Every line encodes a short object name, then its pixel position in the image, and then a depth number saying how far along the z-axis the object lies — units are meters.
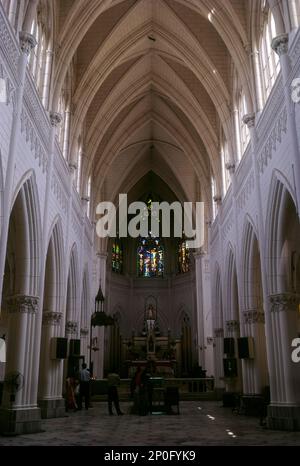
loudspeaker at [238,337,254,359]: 16.99
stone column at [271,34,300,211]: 11.15
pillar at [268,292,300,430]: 12.50
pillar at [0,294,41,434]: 11.96
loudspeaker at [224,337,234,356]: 20.17
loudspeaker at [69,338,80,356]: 20.53
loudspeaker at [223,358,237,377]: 19.77
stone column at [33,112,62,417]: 15.04
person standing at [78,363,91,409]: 17.83
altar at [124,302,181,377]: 34.62
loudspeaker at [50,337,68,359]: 16.78
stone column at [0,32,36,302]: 10.51
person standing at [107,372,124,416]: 15.55
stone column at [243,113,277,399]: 13.50
